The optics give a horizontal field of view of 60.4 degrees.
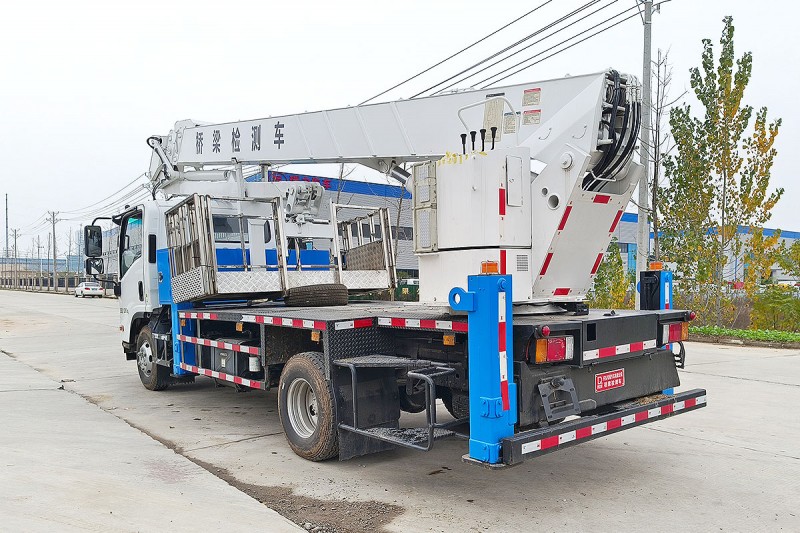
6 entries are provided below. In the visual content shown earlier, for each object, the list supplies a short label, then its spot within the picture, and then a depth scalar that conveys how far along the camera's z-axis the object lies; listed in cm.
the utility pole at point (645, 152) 1722
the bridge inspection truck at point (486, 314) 503
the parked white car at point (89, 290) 5253
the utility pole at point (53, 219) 9038
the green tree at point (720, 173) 1659
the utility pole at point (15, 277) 10091
